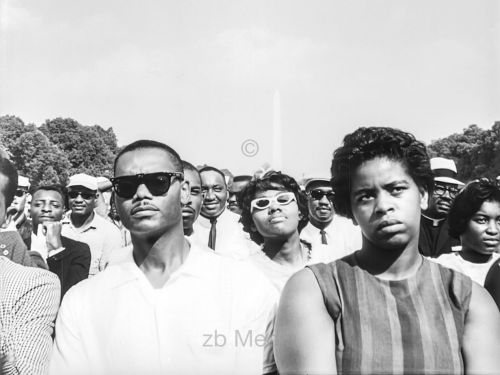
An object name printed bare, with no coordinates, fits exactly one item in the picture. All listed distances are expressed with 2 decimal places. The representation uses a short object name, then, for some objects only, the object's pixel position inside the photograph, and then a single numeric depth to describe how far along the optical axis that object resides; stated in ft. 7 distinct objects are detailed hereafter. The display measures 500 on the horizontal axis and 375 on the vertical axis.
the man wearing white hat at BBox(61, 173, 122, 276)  14.40
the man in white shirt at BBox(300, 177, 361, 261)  11.44
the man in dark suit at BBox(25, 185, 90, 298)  13.34
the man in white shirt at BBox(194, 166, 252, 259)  12.46
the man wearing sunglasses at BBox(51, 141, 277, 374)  8.72
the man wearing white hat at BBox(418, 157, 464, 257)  11.71
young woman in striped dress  6.31
